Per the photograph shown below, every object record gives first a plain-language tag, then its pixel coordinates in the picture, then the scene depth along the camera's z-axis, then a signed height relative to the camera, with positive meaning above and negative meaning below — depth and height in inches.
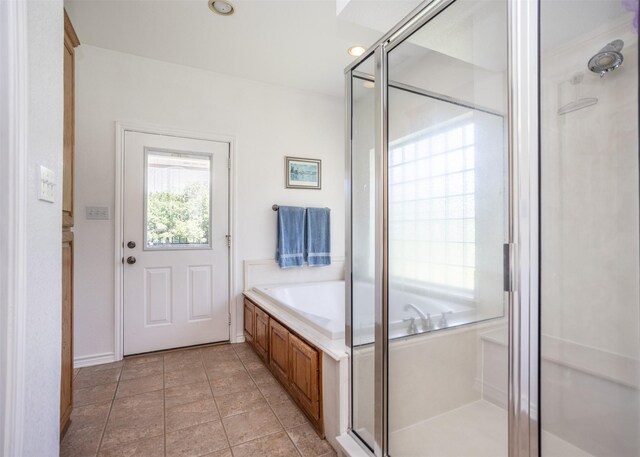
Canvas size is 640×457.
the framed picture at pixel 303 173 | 130.3 +22.2
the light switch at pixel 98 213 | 101.0 +4.4
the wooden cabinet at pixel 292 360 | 66.5 -32.7
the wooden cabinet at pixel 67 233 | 61.0 -1.2
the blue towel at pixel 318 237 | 131.1 -4.2
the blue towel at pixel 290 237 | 125.7 -3.8
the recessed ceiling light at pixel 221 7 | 82.0 +56.8
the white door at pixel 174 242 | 107.0 -5.2
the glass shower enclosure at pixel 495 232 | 34.9 -0.6
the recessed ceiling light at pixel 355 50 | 102.1 +56.6
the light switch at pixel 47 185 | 39.8 +5.4
